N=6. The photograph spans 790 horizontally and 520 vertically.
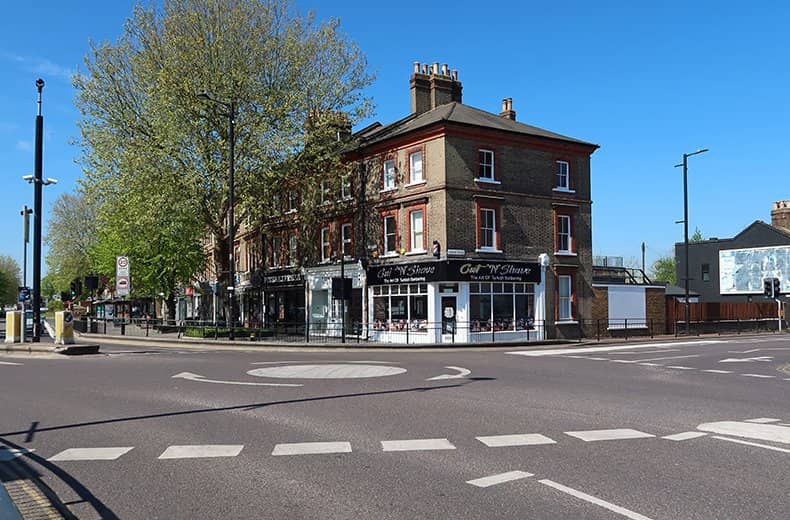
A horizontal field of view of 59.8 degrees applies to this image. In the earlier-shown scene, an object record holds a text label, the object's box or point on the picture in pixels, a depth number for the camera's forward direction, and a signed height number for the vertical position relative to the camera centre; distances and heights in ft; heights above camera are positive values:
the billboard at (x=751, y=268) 188.14 +6.16
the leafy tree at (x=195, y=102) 104.73 +30.05
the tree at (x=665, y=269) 349.61 +11.05
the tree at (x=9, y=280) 381.77 +10.09
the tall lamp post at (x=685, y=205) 123.85 +15.44
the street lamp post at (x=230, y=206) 98.63 +12.89
